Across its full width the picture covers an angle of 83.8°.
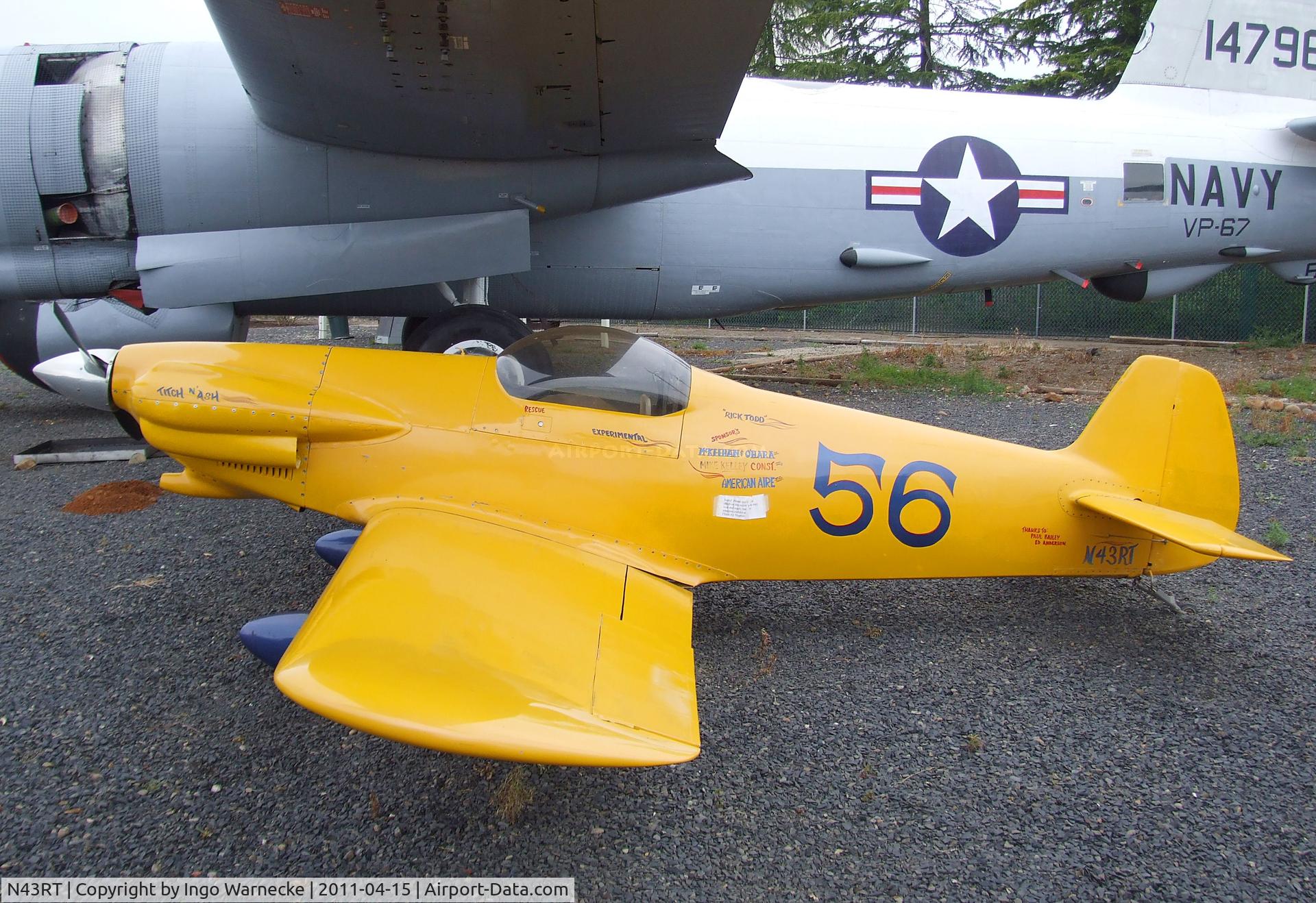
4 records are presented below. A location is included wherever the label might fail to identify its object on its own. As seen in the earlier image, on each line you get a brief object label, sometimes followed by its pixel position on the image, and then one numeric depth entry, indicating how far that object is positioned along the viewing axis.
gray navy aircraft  4.69
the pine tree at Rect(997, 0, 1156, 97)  18.67
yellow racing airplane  3.30
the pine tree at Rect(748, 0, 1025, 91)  21.73
